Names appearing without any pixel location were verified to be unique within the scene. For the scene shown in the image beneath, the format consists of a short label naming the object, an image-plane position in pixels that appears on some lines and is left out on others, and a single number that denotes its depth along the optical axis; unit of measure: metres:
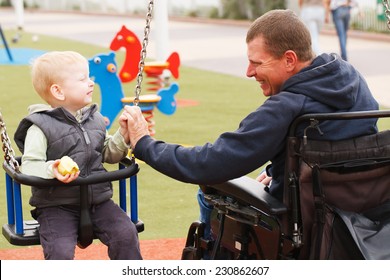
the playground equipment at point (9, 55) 14.27
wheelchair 3.24
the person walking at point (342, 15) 13.59
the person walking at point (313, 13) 12.56
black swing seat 3.45
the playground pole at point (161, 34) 10.61
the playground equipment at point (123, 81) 7.51
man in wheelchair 3.28
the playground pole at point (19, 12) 21.02
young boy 3.58
